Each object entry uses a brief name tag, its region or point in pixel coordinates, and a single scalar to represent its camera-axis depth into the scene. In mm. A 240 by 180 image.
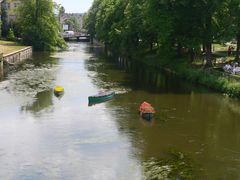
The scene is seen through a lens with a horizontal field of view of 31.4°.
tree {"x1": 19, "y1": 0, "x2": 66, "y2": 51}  111500
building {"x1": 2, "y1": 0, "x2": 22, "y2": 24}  148750
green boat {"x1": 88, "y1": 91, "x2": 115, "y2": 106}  41188
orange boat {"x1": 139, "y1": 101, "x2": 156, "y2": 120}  35406
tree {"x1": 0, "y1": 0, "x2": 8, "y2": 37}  130125
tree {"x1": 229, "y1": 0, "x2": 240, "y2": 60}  53050
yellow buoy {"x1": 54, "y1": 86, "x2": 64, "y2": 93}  45619
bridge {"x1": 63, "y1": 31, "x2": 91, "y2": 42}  185288
